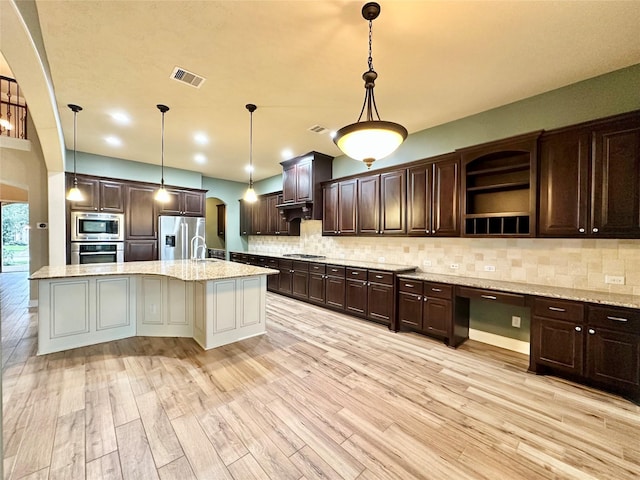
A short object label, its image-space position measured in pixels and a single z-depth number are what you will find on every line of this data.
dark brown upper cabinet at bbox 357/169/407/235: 4.40
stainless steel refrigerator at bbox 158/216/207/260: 6.21
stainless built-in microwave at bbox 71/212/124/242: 5.23
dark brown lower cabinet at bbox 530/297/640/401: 2.49
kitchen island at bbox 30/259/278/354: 3.28
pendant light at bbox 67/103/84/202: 3.69
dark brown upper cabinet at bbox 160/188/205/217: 6.36
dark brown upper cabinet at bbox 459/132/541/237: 3.22
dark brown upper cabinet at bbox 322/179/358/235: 5.12
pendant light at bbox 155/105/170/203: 3.76
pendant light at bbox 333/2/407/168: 1.94
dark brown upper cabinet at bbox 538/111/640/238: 2.66
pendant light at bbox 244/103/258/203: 3.64
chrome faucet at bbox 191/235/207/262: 6.42
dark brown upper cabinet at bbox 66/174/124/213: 5.34
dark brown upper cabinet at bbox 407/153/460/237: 3.80
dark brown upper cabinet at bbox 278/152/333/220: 5.64
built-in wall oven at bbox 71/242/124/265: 5.21
